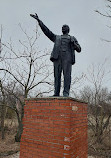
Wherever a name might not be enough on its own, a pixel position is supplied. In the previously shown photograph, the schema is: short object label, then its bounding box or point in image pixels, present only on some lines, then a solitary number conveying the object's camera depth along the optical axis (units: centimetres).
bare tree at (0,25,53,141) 869
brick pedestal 246
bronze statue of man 305
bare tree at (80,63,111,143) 839
